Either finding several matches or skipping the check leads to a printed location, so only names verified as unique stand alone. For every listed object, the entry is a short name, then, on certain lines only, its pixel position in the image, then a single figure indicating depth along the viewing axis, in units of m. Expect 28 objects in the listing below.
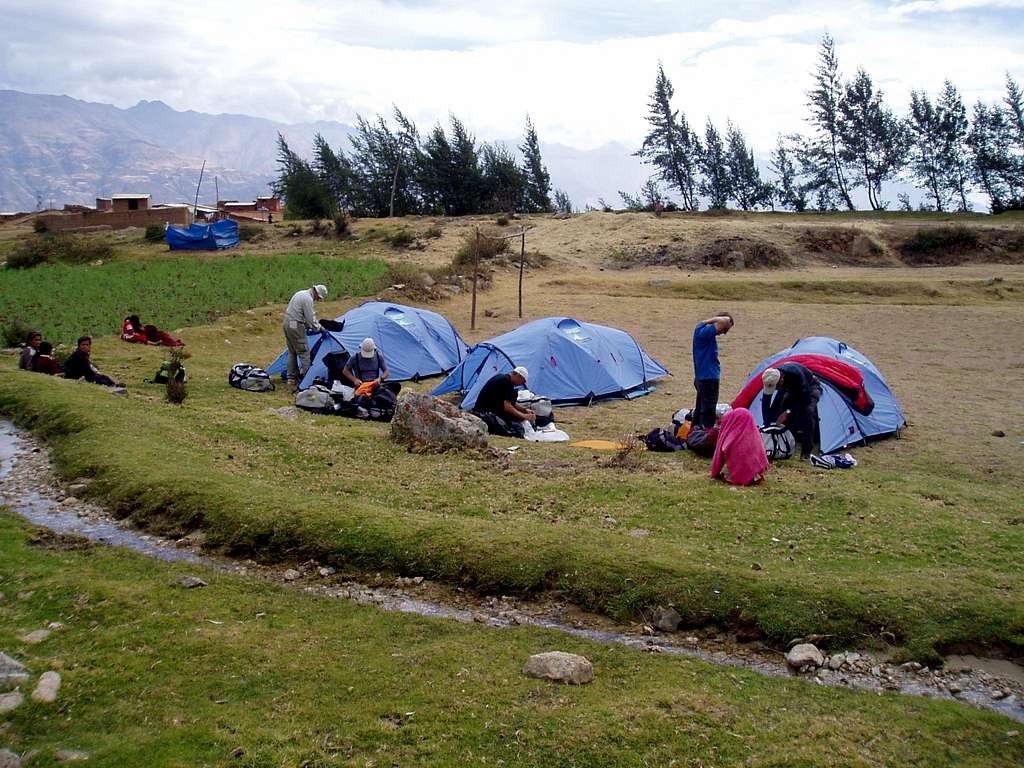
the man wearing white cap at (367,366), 15.36
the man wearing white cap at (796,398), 12.16
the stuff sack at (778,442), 11.55
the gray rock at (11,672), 5.67
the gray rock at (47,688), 5.52
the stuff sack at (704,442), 11.88
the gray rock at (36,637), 6.25
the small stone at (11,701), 5.38
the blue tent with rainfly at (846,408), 12.93
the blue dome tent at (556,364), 16.50
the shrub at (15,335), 18.88
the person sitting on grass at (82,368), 15.26
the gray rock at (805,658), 6.36
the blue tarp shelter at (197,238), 41.34
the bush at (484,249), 32.94
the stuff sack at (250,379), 16.02
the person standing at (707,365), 12.40
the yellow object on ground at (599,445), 12.78
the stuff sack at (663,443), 12.34
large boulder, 11.47
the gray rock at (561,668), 5.88
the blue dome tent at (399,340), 17.83
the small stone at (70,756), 4.95
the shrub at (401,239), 40.44
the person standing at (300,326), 16.06
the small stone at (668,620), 6.95
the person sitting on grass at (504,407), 13.43
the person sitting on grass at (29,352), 16.02
